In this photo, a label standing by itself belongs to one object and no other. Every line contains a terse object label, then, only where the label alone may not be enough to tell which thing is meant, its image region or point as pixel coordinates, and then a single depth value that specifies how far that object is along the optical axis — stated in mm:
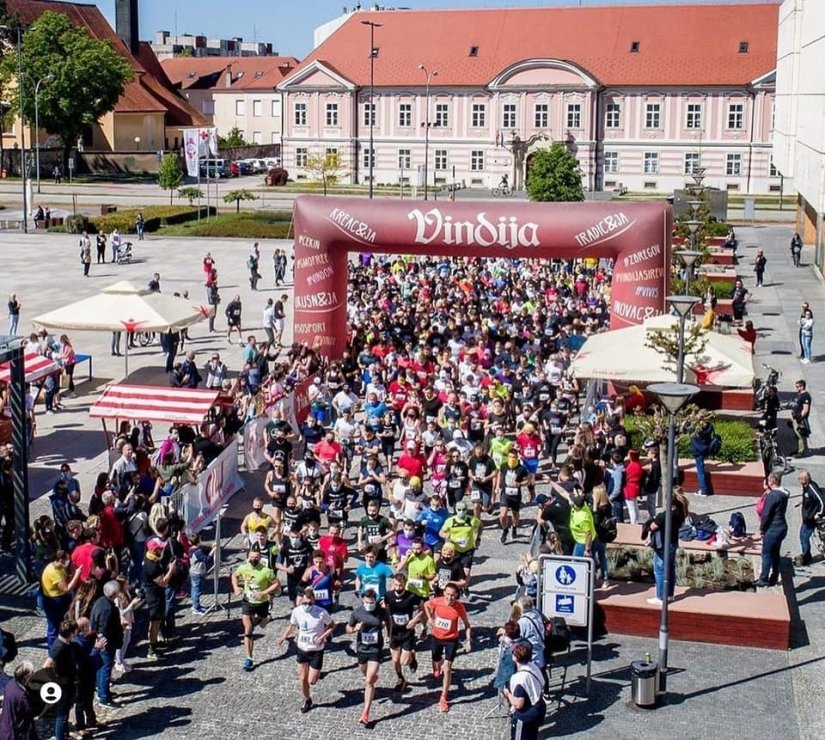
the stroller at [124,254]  47875
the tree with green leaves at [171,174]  68000
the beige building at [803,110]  43031
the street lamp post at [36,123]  69562
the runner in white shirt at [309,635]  12445
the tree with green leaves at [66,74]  81188
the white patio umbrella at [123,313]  22641
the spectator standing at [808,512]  16375
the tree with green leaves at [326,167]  77438
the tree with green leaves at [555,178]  60875
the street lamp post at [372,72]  78325
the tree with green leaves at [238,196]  65188
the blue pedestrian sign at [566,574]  13375
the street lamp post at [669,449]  13148
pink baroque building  79750
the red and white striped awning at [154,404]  18906
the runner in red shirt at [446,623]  12727
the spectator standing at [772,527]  15555
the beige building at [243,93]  109500
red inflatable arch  24922
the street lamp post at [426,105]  82975
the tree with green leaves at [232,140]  105625
